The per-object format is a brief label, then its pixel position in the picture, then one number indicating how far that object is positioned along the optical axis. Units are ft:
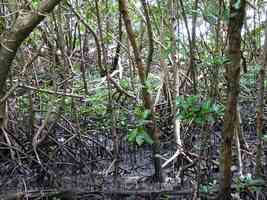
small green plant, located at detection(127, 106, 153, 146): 9.34
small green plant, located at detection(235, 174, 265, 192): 9.25
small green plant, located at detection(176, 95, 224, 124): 8.43
